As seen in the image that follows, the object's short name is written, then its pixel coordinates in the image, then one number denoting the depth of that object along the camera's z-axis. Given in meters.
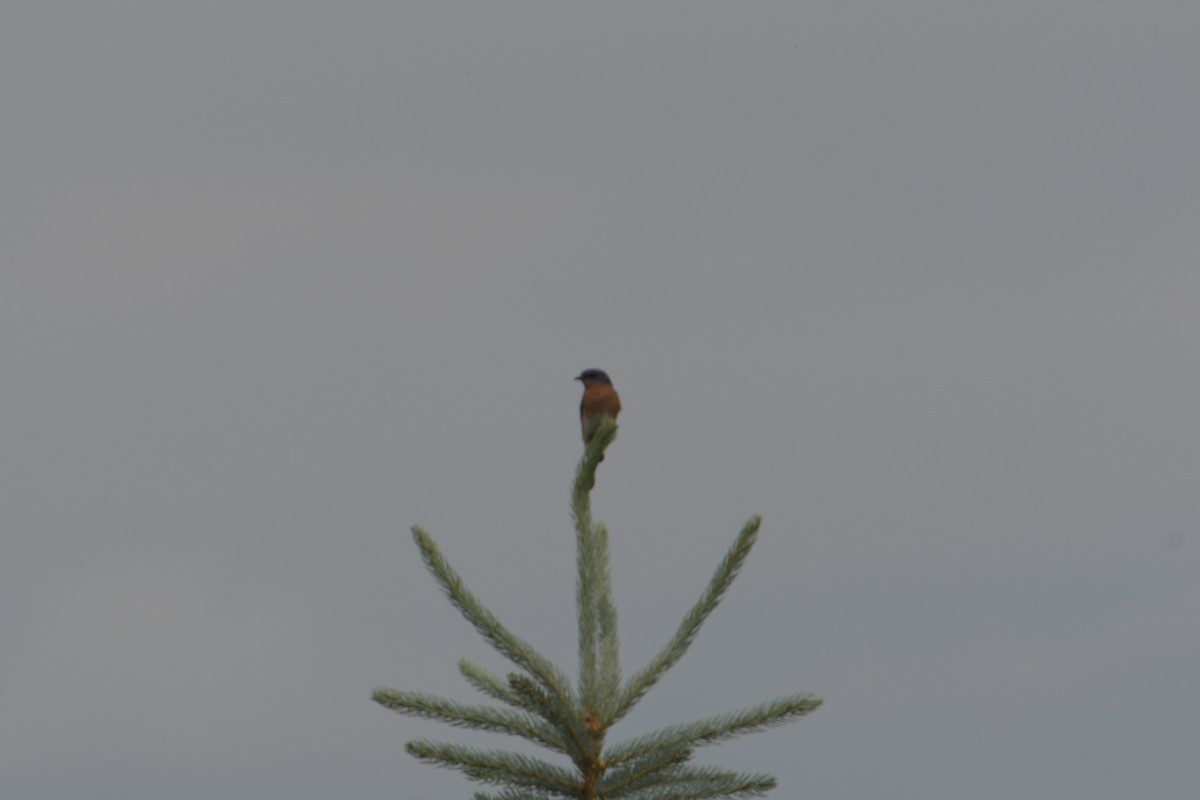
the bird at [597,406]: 25.33
